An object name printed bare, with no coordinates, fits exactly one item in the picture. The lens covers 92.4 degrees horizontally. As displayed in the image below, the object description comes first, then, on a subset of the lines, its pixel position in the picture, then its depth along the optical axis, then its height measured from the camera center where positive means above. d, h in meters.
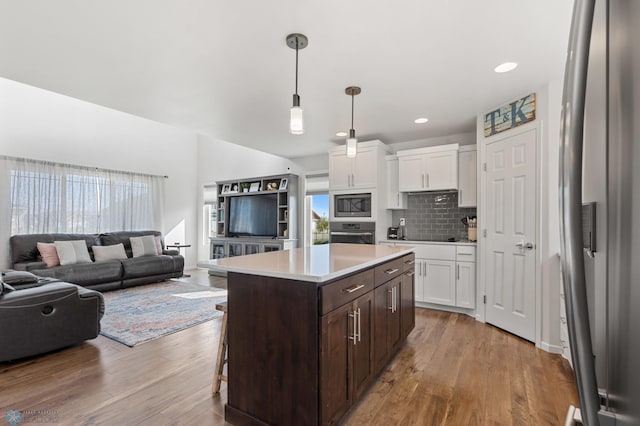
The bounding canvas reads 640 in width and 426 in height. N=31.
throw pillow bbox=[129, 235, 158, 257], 5.76 -0.59
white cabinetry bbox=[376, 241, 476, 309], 3.73 -0.74
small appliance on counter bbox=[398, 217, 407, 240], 4.63 -0.21
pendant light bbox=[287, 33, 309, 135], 2.10 +0.80
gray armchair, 2.40 -0.87
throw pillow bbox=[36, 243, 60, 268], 4.71 -0.61
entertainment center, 5.94 -0.02
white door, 2.97 -0.19
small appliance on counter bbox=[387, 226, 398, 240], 4.44 -0.26
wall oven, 4.33 -0.25
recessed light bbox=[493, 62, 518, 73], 2.45 +1.21
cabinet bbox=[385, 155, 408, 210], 4.47 +0.39
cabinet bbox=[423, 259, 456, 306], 3.84 -0.85
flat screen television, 6.21 -0.02
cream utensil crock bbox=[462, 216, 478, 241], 3.92 -0.17
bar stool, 2.04 -0.97
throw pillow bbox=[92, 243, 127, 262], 5.21 -0.65
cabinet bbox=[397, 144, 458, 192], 3.97 +0.63
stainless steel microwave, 4.34 +0.15
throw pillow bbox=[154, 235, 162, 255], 6.19 -0.57
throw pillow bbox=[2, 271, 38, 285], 2.83 -0.60
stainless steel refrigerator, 0.40 +0.01
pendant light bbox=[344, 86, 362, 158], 2.86 +0.70
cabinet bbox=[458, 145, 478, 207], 3.91 +0.51
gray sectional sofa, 4.55 -0.83
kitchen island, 1.51 -0.66
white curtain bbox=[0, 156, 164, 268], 4.96 +0.30
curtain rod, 4.95 +0.90
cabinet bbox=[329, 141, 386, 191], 4.30 +0.70
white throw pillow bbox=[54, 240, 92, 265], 4.77 -0.60
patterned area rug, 3.17 -1.21
